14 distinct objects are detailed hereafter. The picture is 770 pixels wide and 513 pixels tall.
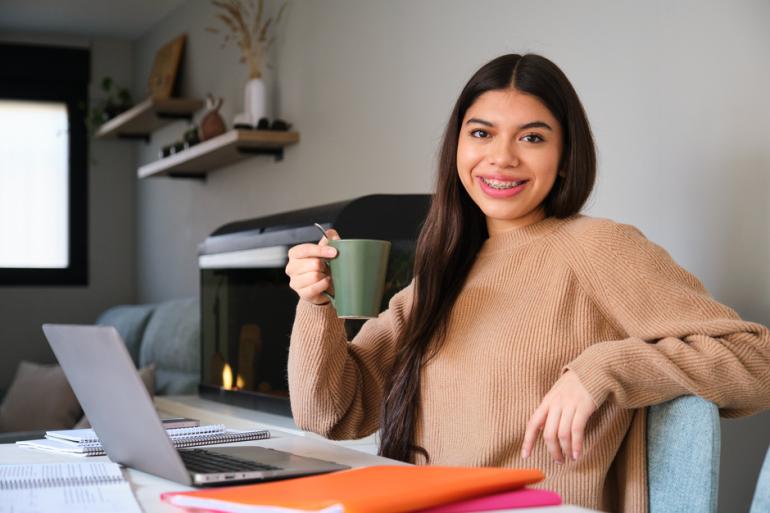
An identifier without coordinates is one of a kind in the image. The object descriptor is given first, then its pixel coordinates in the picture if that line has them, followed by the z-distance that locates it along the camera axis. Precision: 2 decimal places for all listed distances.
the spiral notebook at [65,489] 0.88
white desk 0.88
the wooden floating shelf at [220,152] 3.63
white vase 3.71
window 5.48
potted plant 5.32
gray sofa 3.79
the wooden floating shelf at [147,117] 4.58
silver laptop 0.96
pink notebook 0.84
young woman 1.23
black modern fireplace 2.23
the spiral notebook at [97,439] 1.24
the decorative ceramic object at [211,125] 4.05
